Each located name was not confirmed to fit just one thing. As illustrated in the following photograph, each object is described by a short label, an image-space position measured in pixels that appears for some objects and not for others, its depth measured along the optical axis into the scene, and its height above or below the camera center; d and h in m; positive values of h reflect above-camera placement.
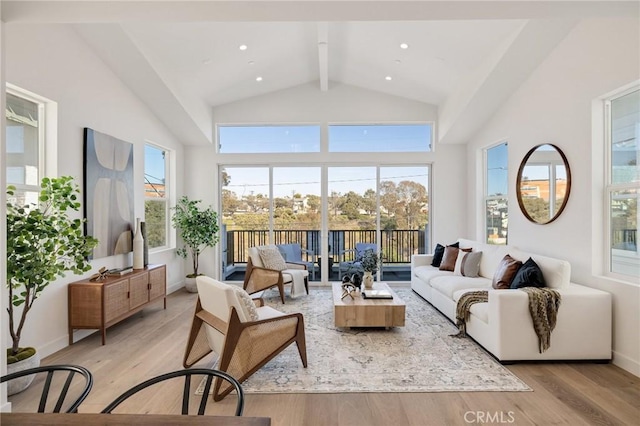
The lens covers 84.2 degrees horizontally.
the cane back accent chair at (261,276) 5.22 -0.96
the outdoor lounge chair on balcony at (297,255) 6.01 -0.75
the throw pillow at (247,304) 2.67 -0.70
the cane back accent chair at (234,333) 2.53 -0.94
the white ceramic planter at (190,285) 5.89 -1.21
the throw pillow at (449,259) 5.21 -0.69
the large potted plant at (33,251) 2.51 -0.29
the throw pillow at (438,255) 5.57 -0.69
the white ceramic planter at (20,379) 2.52 -1.20
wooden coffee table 3.82 -1.10
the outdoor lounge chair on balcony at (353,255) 6.14 -0.78
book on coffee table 4.07 -0.95
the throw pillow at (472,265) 4.78 -0.72
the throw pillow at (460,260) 4.96 -0.67
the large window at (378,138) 6.41 +1.35
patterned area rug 2.70 -1.32
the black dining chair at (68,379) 1.27 -0.63
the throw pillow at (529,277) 3.39 -0.63
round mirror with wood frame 3.88 +0.34
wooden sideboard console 3.49 -0.92
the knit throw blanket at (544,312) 3.04 -0.85
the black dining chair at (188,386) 1.24 -0.64
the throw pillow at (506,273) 3.75 -0.66
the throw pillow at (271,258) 5.48 -0.72
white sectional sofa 3.07 -1.01
